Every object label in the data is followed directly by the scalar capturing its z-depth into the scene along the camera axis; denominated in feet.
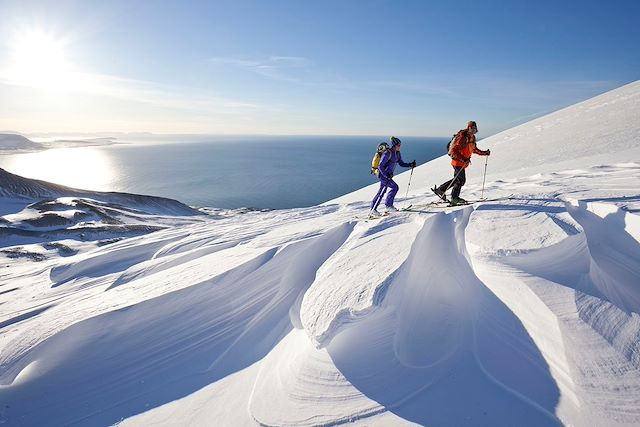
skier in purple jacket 32.45
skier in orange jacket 29.43
